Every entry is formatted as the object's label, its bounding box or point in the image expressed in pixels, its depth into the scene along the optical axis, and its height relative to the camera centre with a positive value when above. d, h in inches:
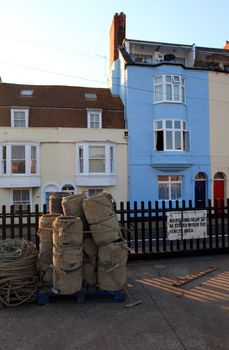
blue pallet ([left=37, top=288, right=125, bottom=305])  207.3 -74.2
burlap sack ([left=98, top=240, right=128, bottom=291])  212.1 -55.7
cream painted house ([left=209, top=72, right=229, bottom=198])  922.1 +154.0
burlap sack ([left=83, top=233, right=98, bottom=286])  218.4 -54.5
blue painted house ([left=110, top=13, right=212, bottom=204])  873.5 +148.0
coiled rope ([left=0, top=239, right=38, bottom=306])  205.2 -60.8
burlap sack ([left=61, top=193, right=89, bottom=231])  229.0 -17.0
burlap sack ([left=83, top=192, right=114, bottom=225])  217.6 -17.0
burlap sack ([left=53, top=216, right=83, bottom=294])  204.2 -47.0
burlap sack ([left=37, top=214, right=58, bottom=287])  218.8 -46.3
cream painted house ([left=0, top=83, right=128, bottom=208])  810.2 +87.4
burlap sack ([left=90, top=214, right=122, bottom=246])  216.7 -33.1
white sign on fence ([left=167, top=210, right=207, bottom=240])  319.9 -42.0
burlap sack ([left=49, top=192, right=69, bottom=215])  254.8 -17.1
